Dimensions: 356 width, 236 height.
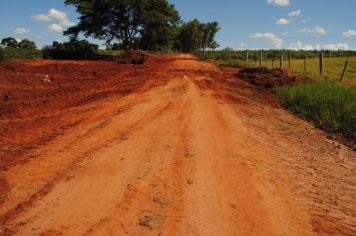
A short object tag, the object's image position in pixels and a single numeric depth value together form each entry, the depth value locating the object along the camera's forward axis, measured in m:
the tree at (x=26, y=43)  55.36
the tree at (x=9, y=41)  58.05
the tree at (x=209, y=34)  100.12
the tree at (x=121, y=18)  32.16
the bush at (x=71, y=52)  27.30
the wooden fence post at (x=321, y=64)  20.11
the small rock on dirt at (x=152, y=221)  4.94
